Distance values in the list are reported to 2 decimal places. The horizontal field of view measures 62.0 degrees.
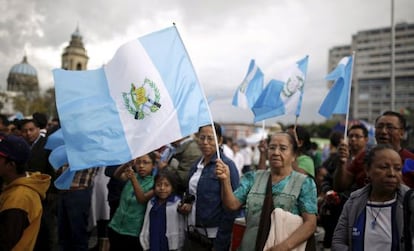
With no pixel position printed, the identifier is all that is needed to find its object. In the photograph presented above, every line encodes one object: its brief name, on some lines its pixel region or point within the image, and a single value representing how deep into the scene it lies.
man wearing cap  2.18
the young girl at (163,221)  3.71
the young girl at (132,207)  3.89
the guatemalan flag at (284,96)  5.60
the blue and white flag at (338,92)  5.42
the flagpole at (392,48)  11.48
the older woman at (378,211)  2.29
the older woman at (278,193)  2.47
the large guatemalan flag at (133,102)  2.79
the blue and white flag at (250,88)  6.66
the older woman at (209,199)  3.18
